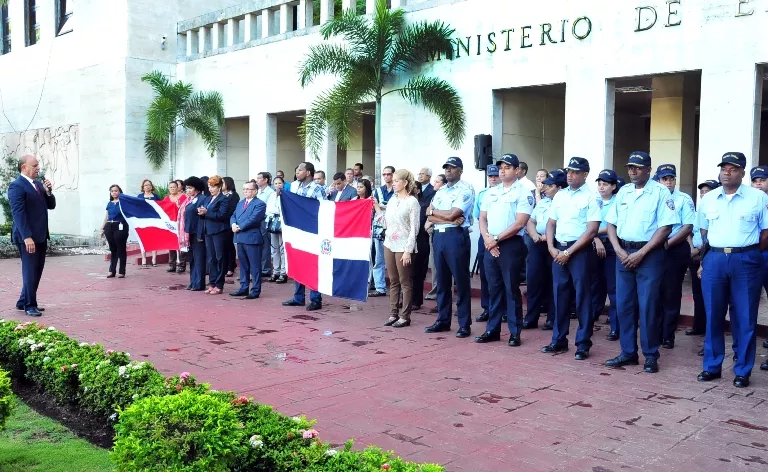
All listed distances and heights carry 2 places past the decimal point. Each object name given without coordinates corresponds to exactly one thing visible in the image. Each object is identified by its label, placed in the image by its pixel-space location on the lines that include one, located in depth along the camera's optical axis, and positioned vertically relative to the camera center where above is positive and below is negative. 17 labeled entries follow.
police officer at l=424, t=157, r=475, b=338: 8.11 -0.67
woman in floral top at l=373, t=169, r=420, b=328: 8.41 -0.59
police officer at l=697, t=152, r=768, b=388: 6.17 -0.67
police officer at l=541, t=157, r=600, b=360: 7.13 -0.66
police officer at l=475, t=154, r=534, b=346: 7.62 -0.58
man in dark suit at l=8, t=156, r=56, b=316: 9.03 -0.49
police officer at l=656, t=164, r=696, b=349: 7.31 -0.83
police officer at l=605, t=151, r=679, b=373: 6.62 -0.62
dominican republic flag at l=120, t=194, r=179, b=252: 13.59 -0.73
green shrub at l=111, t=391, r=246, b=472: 3.45 -1.22
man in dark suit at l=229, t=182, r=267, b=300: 10.63 -0.74
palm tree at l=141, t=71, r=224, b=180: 19.44 +2.01
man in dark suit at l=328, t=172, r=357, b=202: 10.92 -0.06
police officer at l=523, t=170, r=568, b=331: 8.48 -0.91
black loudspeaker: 13.08 +0.64
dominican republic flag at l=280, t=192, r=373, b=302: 9.14 -0.75
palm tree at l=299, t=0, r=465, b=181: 14.03 +2.42
